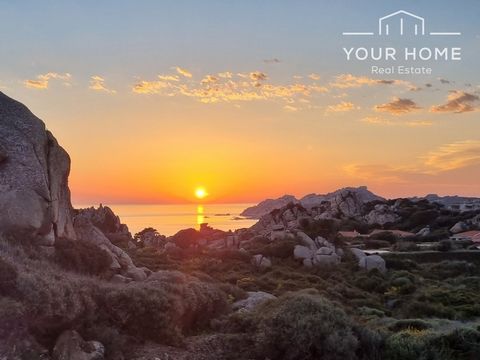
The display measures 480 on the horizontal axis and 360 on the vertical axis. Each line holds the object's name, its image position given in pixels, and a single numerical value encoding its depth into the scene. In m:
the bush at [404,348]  13.16
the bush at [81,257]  16.98
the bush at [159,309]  12.41
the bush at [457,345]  13.87
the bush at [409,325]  18.36
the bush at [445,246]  54.28
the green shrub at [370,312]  23.41
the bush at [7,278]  10.70
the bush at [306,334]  12.23
